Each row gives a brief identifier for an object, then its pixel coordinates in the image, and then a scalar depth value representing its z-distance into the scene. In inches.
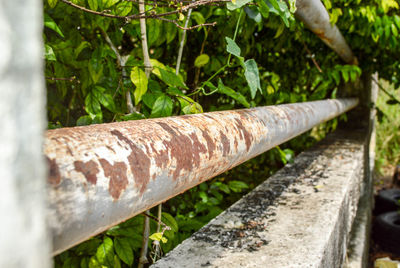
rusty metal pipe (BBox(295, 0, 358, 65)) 60.2
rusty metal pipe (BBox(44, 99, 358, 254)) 13.6
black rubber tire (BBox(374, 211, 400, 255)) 145.3
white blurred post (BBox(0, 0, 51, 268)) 7.4
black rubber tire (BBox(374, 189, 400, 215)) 182.4
